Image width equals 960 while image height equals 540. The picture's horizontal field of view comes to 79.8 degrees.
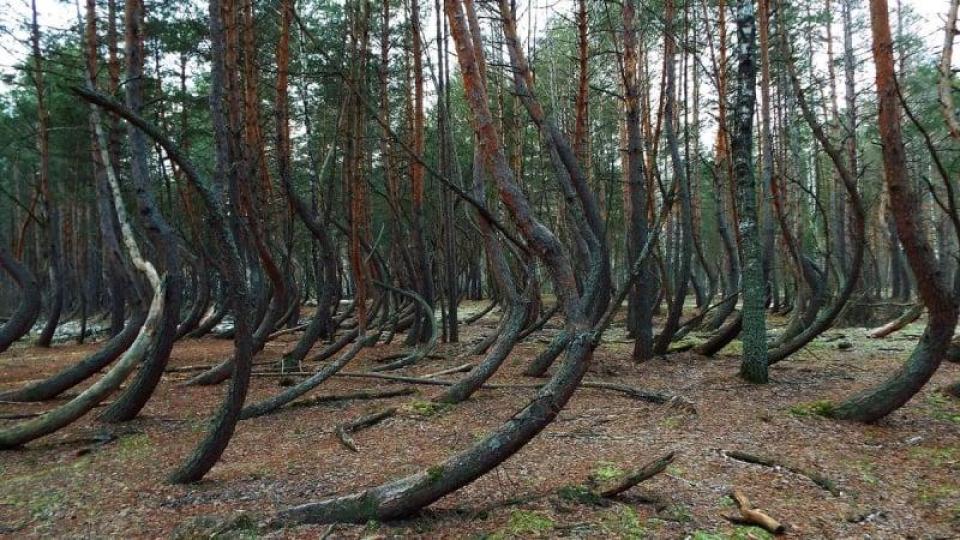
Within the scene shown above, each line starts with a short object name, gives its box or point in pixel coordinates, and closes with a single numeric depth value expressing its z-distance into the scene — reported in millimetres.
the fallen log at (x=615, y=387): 6453
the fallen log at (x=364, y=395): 7288
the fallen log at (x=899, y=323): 11641
